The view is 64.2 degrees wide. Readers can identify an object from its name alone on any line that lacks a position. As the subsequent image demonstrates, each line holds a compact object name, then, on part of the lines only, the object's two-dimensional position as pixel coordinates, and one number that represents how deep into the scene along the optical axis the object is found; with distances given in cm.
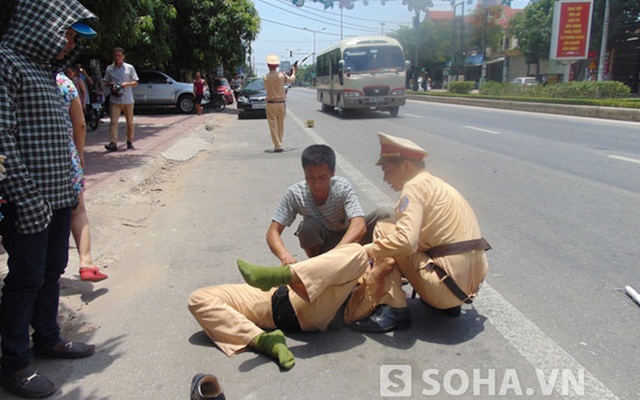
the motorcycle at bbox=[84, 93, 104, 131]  1356
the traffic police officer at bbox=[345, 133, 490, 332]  286
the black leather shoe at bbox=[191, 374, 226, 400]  234
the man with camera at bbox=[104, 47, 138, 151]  902
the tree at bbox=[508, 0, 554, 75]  4756
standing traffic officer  1035
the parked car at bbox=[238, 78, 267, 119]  2053
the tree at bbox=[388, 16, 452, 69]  6738
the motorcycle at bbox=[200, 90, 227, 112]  2566
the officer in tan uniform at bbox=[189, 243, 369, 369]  273
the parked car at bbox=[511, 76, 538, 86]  4484
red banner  2775
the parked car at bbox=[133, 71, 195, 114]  2094
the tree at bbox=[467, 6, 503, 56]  5784
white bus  1841
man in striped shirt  321
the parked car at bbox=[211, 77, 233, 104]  2594
